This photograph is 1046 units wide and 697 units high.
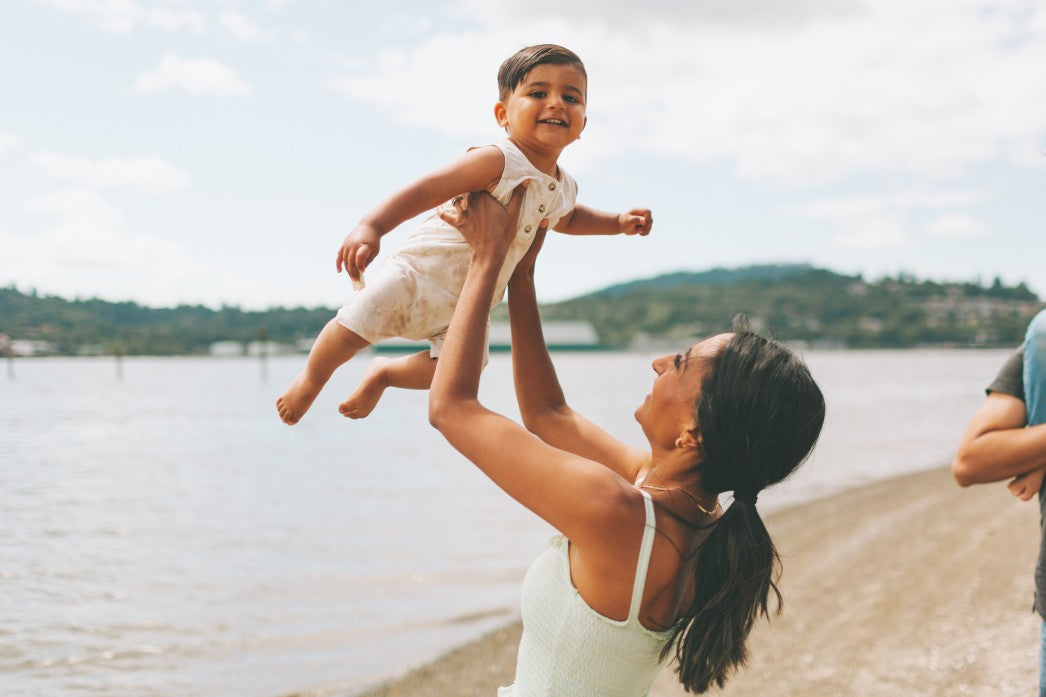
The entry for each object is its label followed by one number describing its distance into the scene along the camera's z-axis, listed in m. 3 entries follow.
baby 2.30
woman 1.90
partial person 2.38
